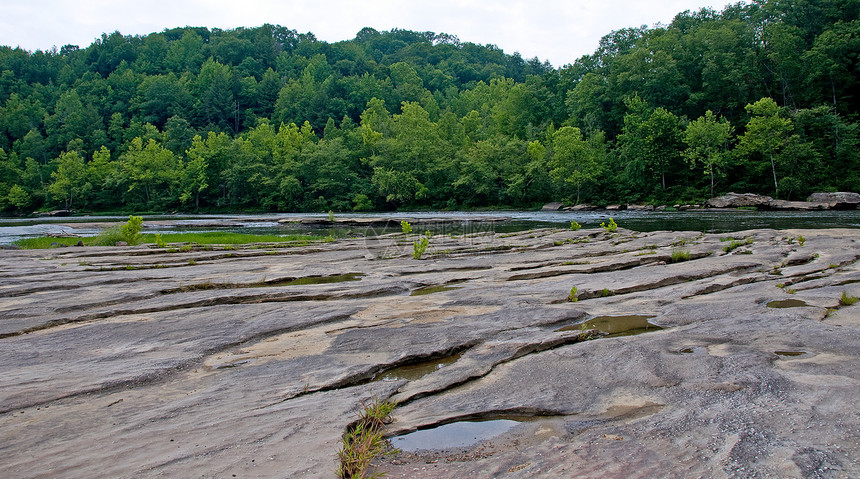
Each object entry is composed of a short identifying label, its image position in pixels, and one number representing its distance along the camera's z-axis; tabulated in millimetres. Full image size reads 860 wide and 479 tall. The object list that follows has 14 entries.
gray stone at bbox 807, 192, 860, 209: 51412
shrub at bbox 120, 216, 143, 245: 26281
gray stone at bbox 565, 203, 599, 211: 71000
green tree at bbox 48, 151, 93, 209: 97500
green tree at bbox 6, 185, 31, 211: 98000
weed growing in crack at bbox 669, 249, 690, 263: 16688
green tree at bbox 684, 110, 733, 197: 66625
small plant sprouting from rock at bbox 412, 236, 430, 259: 19250
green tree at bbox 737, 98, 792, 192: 63406
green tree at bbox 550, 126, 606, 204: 75125
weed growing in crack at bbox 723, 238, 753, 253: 18875
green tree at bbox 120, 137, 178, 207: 96688
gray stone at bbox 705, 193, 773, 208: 56778
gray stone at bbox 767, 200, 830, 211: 51719
